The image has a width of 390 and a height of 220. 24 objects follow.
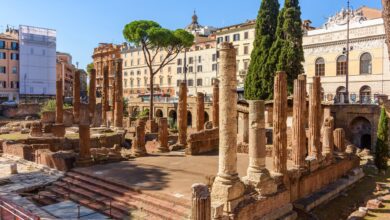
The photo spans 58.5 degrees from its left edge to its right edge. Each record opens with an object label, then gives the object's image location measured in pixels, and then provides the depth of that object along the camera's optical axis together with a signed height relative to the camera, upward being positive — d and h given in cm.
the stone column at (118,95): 2937 +144
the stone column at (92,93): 3225 +179
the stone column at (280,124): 1373 -51
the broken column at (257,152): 1212 -140
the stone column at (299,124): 1533 -54
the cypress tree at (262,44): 3603 +715
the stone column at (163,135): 2217 -148
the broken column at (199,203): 923 -244
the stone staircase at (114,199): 1169 -328
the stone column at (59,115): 2872 -25
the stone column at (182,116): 2333 -27
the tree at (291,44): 3288 +654
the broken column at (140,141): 2116 -178
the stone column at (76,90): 3005 +192
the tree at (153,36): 4116 +924
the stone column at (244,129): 2494 -130
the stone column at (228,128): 1078 -50
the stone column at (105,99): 3327 +128
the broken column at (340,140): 2041 -167
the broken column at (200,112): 2467 +0
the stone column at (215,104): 2470 +57
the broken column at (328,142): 1812 -158
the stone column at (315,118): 1728 -32
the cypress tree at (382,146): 2169 -215
